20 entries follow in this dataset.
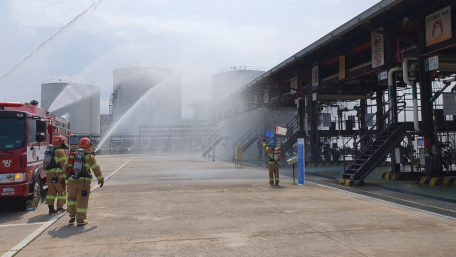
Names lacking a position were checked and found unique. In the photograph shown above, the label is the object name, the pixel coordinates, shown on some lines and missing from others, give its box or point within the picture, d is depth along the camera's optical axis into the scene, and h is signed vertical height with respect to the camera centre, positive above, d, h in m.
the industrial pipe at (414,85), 14.35 +2.16
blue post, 14.27 -0.92
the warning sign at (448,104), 14.45 +1.38
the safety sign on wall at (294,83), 26.07 +4.12
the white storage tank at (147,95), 55.03 +7.24
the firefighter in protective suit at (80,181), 7.55 -0.79
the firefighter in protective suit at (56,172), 8.79 -0.70
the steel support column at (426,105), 13.94 +1.32
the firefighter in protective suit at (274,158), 13.82 -0.65
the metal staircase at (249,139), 33.56 +0.20
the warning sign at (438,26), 12.68 +4.03
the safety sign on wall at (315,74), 22.36 +4.04
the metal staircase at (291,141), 26.07 -0.03
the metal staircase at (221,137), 43.24 +0.50
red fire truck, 8.42 -0.20
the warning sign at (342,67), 19.34 +3.87
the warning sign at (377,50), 16.00 +3.95
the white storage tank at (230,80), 46.50 +7.76
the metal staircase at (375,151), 14.17 -0.44
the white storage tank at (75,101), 53.42 +6.25
